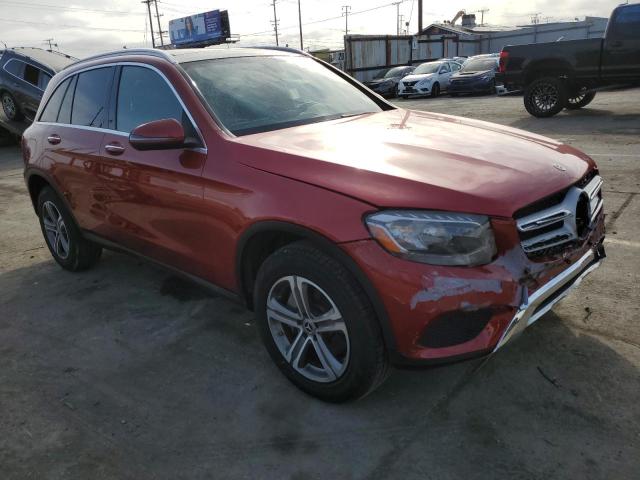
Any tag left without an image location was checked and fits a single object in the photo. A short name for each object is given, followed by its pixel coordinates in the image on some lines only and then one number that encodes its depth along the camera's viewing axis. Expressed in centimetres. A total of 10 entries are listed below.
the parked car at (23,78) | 1210
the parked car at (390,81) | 2469
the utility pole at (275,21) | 8638
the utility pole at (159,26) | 7483
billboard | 5528
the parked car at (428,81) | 2212
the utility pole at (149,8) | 7619
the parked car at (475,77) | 2022
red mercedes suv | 209
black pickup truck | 1050
